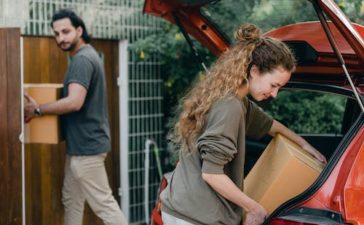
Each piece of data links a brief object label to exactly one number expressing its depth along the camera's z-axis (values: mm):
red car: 3004
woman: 2996
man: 5086
